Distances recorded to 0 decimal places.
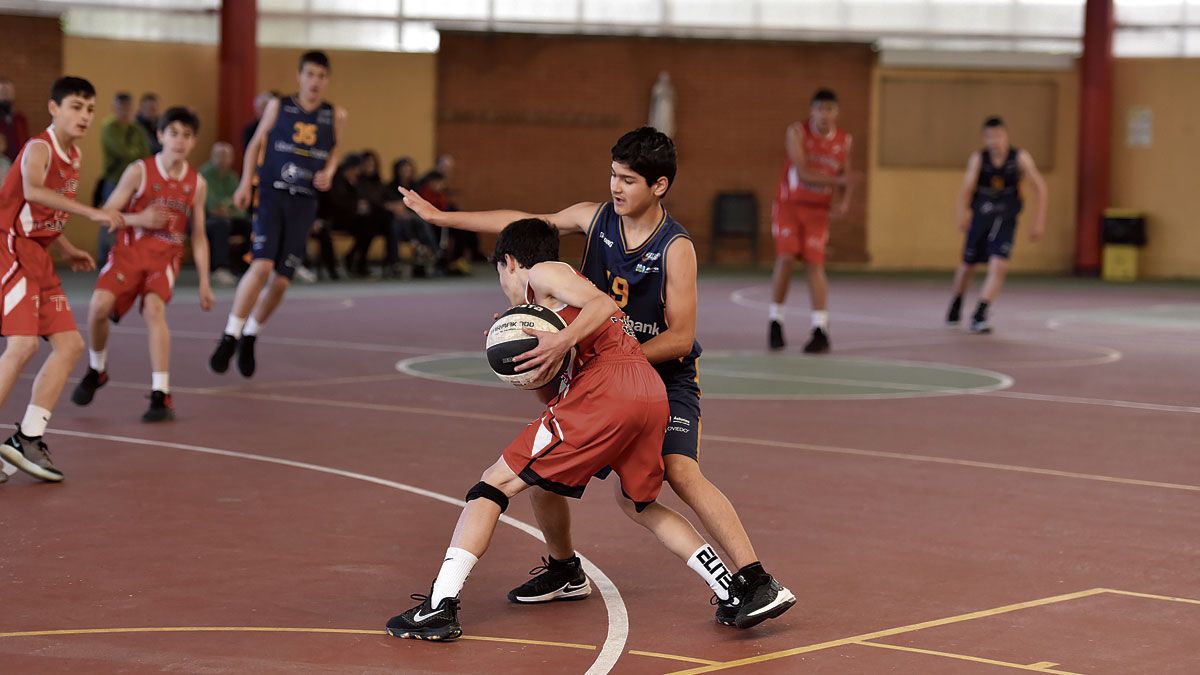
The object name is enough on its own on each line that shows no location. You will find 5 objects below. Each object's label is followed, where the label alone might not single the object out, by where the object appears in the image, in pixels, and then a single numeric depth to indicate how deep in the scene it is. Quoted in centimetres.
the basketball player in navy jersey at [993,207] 1506
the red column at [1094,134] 2570
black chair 2597
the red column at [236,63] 2283
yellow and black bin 2528
